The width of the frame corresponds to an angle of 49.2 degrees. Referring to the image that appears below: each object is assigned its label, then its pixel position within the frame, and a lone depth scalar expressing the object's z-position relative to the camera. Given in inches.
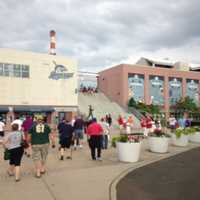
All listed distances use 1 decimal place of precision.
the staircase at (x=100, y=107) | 1096.3
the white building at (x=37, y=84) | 959.4
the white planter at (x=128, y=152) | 318.7
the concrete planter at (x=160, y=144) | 394.2
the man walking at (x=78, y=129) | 400.6
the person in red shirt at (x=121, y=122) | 697.8
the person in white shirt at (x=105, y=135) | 395.4
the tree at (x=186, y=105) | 1398.5
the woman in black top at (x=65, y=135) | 316.1
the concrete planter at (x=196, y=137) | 543.4
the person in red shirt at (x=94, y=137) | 321.1
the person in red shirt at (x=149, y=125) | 587.4
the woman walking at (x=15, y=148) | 226.2
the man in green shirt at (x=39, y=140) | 240.0
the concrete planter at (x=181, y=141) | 474.7
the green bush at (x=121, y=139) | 331.4
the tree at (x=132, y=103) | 1260.6
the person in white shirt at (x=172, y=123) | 661.0
